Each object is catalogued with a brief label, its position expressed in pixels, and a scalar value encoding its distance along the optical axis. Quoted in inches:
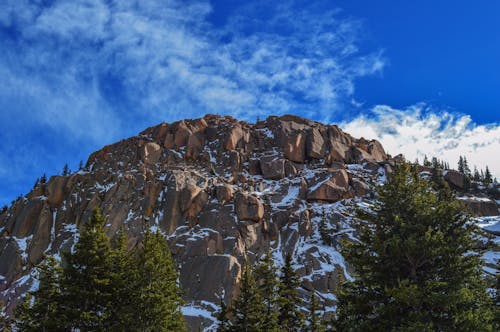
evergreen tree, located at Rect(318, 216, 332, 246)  3002.0
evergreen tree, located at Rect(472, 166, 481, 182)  4756.4
